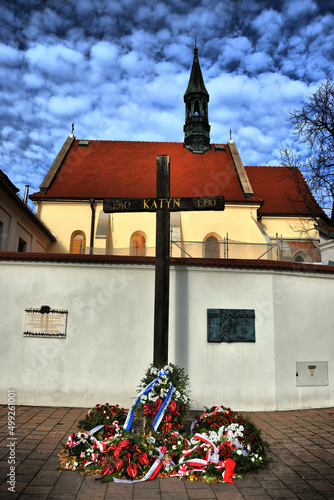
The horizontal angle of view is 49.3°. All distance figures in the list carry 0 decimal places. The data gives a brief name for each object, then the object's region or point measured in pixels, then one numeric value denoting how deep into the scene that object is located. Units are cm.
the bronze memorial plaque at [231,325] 812
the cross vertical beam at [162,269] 604
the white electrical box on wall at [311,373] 827
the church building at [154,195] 1938
